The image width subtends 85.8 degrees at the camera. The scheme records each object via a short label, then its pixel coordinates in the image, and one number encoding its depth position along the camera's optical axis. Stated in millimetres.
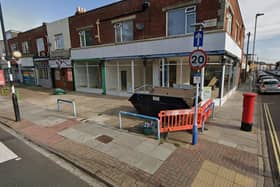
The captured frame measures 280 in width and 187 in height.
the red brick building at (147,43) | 8766
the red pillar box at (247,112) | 5578
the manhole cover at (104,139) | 5105
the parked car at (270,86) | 13617
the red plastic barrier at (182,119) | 5172
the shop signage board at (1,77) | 12736
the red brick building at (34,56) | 19391
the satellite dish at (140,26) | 11117
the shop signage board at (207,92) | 9422
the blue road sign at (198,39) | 4103
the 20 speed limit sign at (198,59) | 4074
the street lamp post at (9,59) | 6457
